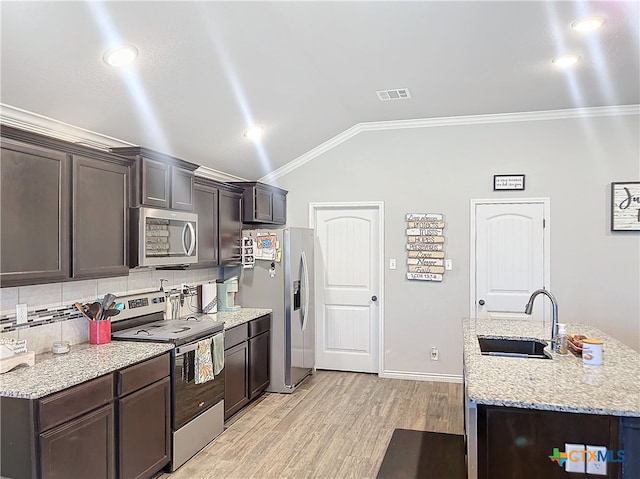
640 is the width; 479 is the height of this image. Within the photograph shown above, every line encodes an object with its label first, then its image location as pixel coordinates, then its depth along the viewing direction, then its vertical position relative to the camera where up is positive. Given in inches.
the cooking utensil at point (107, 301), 128.2 -16.8
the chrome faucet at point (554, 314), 113.6 -18.2
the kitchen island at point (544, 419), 77.8 -30.1
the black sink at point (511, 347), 123.3 -28.3
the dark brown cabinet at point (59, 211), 95.0 +5.7
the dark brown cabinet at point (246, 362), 159.8 -44.0
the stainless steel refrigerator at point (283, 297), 192.4 -24.0
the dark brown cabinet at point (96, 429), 88.4 -38.7
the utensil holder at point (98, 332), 126.0 -24.4
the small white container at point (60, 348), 114.3 -25.8
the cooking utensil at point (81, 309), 124.1 -18.2
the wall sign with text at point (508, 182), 198.5 +21.9
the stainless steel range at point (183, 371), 129.3 -35.7
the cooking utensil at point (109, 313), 129.6 -20.4
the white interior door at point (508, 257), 197.0 -8.3
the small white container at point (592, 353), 99.2 -23.6
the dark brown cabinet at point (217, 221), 166.4 +5.5
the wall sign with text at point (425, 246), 205.9 -4.1
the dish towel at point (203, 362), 137.3 -35.6
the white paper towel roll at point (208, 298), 183.3 -23.2
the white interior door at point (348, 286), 218.8 -22.1
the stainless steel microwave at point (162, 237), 129.3 -0.1
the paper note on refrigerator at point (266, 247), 192.7 -4.1
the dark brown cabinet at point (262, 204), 197.5 +13.7
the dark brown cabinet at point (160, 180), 129.4 +16.0
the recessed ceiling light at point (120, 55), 104.6 +39.1
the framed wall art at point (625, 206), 187.0 +11.4
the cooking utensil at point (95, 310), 125.5 -18.7
